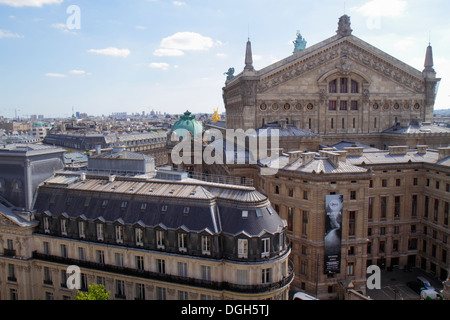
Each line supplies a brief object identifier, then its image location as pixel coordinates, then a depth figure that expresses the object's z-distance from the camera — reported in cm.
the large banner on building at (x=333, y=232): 4894
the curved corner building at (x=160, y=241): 3953
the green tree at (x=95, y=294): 3712
